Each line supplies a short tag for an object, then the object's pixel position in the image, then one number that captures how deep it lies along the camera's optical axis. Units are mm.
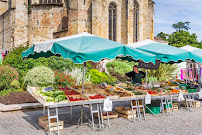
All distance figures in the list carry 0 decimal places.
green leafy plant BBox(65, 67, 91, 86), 13258
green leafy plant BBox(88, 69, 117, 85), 14765
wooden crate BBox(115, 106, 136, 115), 7875
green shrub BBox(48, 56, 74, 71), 15727
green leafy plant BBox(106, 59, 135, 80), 19486
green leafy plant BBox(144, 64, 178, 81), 18042
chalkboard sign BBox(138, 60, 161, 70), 9654
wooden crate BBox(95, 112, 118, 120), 7767
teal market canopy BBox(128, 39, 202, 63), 8156
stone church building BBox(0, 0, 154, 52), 30094
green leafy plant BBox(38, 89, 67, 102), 5918
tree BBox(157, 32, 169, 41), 67775
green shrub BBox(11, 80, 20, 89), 12320
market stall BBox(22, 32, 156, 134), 5848
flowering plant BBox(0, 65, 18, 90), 12089
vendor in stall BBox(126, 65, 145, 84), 9922
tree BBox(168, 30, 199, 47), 59969
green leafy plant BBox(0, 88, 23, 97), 11416
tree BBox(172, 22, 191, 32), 76812
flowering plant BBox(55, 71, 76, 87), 11688
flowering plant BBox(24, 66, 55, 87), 10289
